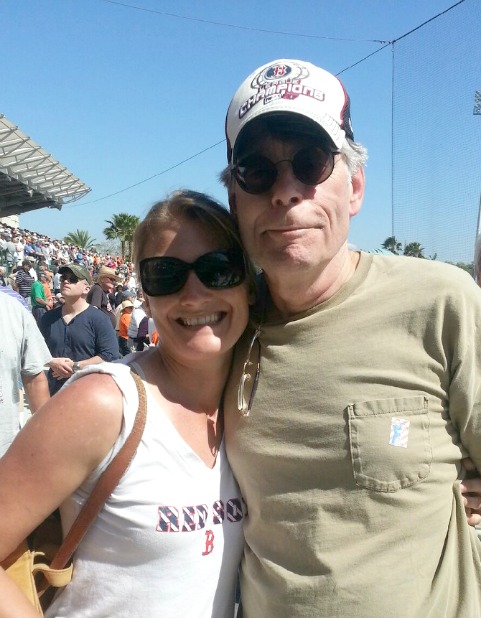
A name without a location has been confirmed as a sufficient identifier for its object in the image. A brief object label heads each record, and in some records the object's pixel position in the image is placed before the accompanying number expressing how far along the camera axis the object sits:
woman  1.31
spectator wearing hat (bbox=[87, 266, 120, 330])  8.97
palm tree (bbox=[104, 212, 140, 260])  53.53
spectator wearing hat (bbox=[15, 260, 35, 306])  14.76
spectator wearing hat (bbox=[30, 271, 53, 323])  11.22
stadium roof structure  24.28
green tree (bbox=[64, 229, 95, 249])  59.84
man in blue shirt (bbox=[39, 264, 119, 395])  5.16
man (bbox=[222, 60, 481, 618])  1.33
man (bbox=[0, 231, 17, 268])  22.03
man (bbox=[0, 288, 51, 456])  3.22
